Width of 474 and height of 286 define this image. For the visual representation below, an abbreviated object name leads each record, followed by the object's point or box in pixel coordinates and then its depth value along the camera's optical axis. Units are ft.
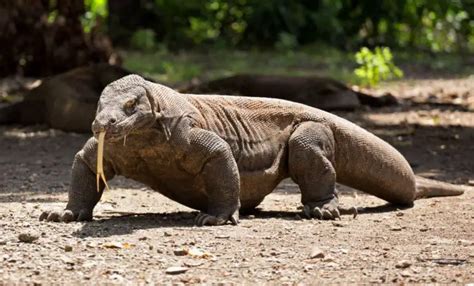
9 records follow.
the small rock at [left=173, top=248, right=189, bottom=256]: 35.65
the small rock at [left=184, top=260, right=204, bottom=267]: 34.40
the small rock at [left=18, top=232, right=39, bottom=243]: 37.09
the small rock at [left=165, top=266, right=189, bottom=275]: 33.24
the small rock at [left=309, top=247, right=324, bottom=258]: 35.76
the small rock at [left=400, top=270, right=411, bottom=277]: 33.37
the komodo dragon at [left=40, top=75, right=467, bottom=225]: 40.78
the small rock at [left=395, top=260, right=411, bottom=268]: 34.55
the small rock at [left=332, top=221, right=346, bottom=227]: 42.73
